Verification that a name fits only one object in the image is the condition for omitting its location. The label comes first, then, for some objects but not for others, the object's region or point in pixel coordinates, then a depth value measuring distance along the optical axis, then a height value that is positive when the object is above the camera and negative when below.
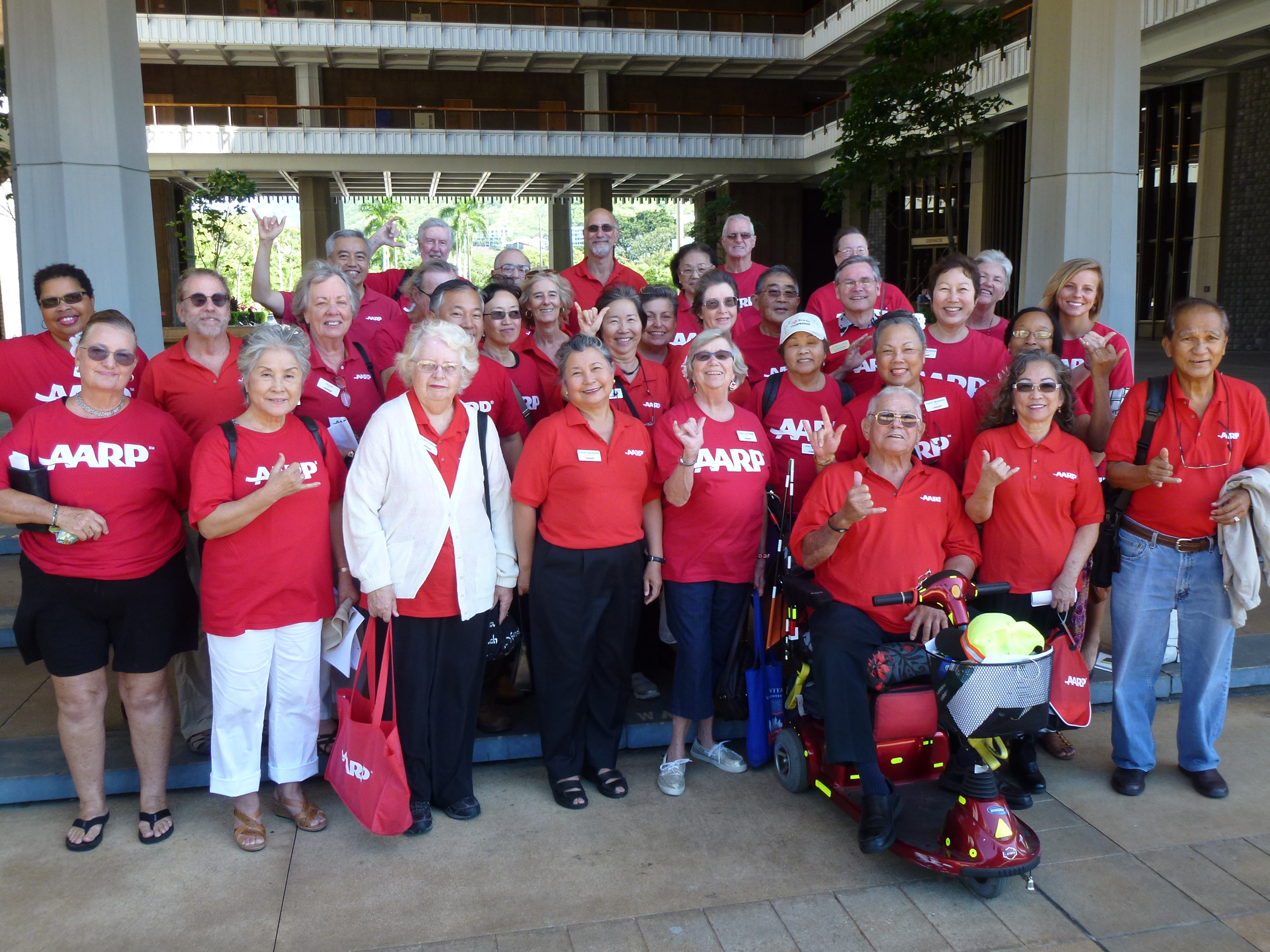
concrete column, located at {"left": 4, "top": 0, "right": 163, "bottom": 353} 5.12 +1.18
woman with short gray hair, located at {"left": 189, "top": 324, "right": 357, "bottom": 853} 3.17 -0.72
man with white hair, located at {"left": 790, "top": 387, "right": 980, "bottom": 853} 3.34 -0.75
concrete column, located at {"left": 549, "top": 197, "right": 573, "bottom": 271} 32.69 +4.07
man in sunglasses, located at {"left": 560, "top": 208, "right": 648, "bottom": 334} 5.64 +0.51
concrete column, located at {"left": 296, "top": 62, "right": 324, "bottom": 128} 27.50 +7.74
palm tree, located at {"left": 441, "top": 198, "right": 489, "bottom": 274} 42.72 +5.90
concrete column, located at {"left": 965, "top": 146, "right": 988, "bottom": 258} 23.22 +3.44
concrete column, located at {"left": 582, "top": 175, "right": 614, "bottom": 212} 27.55 +4.56
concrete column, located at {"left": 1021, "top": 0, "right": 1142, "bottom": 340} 5.87 +1.28
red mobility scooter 2.86 -1.39
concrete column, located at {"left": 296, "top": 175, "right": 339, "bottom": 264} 27.19 +3.95
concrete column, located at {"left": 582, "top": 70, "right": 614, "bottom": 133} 28.75 +7.80
